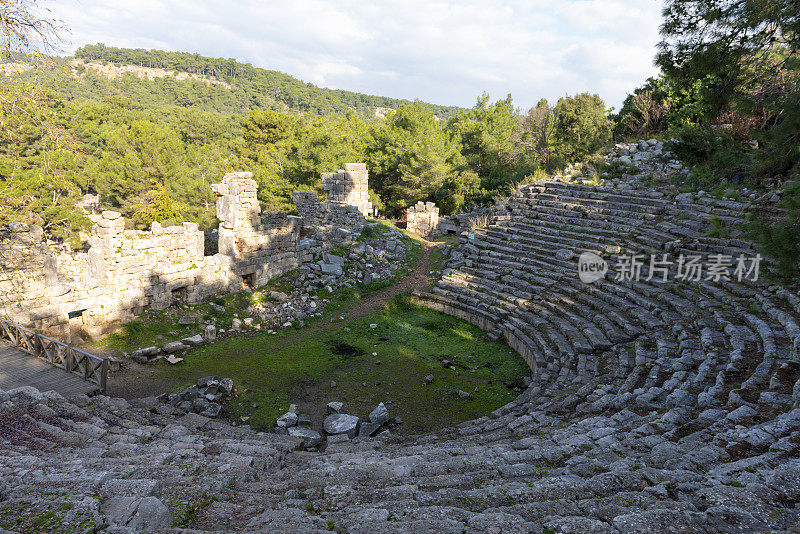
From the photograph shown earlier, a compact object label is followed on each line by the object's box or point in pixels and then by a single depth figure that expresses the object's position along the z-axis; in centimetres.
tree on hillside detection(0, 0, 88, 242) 514
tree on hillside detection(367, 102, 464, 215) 3016
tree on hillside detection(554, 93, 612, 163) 2381
